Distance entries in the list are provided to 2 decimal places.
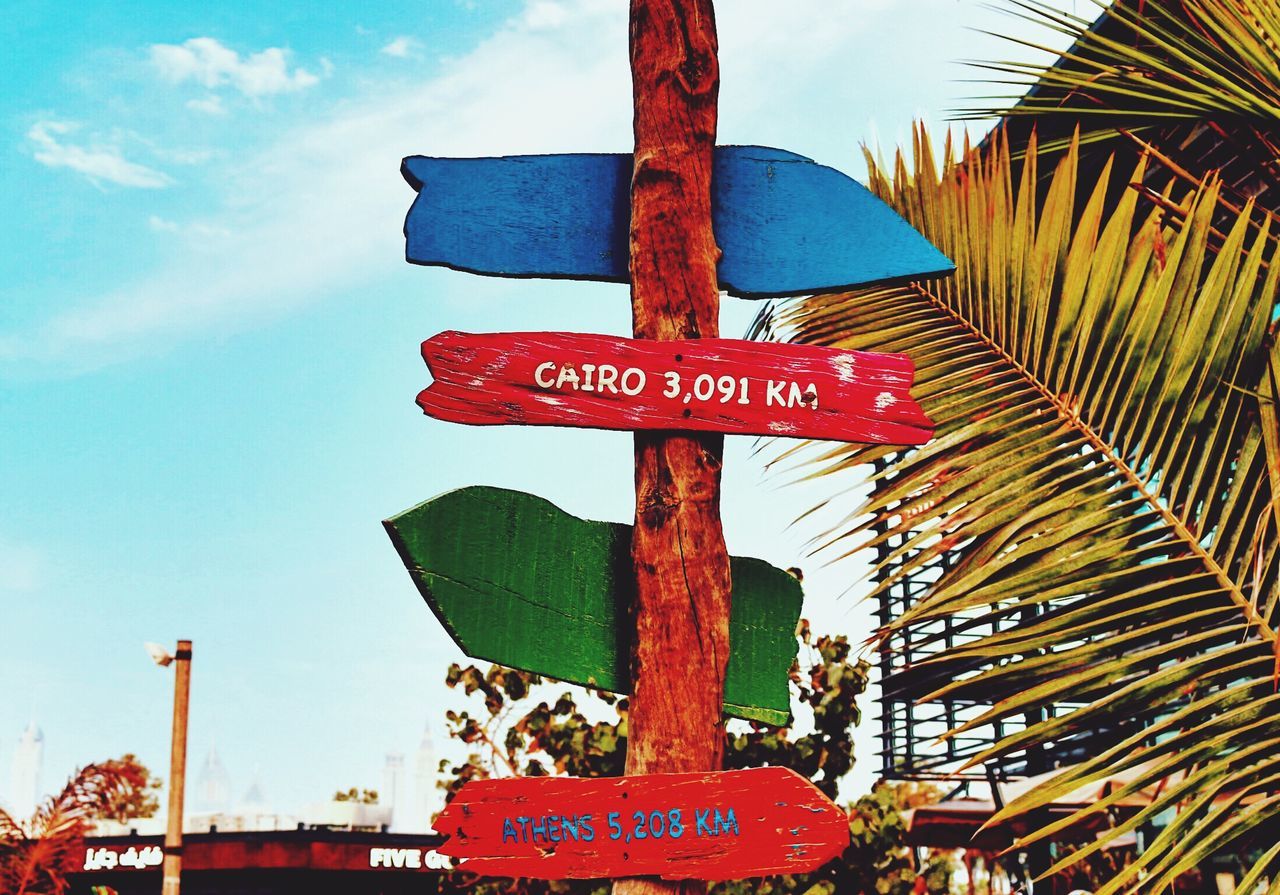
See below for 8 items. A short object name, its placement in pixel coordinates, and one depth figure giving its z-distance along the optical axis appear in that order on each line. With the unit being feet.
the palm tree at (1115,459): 11.53
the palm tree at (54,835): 36.60
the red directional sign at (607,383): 10.37
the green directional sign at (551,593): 9.93
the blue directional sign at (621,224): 11.23
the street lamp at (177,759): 40.97
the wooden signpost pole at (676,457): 9.91
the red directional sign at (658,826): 9.64
